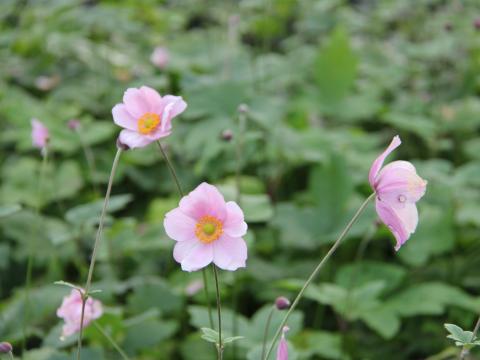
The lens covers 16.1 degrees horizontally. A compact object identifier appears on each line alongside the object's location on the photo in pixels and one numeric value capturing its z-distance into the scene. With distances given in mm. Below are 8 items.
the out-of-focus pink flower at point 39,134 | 1498
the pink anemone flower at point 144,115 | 1244
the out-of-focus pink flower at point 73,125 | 1650
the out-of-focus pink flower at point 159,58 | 2092
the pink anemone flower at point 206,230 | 1203
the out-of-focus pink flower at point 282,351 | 1205
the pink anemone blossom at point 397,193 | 1206
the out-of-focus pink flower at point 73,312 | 1367
